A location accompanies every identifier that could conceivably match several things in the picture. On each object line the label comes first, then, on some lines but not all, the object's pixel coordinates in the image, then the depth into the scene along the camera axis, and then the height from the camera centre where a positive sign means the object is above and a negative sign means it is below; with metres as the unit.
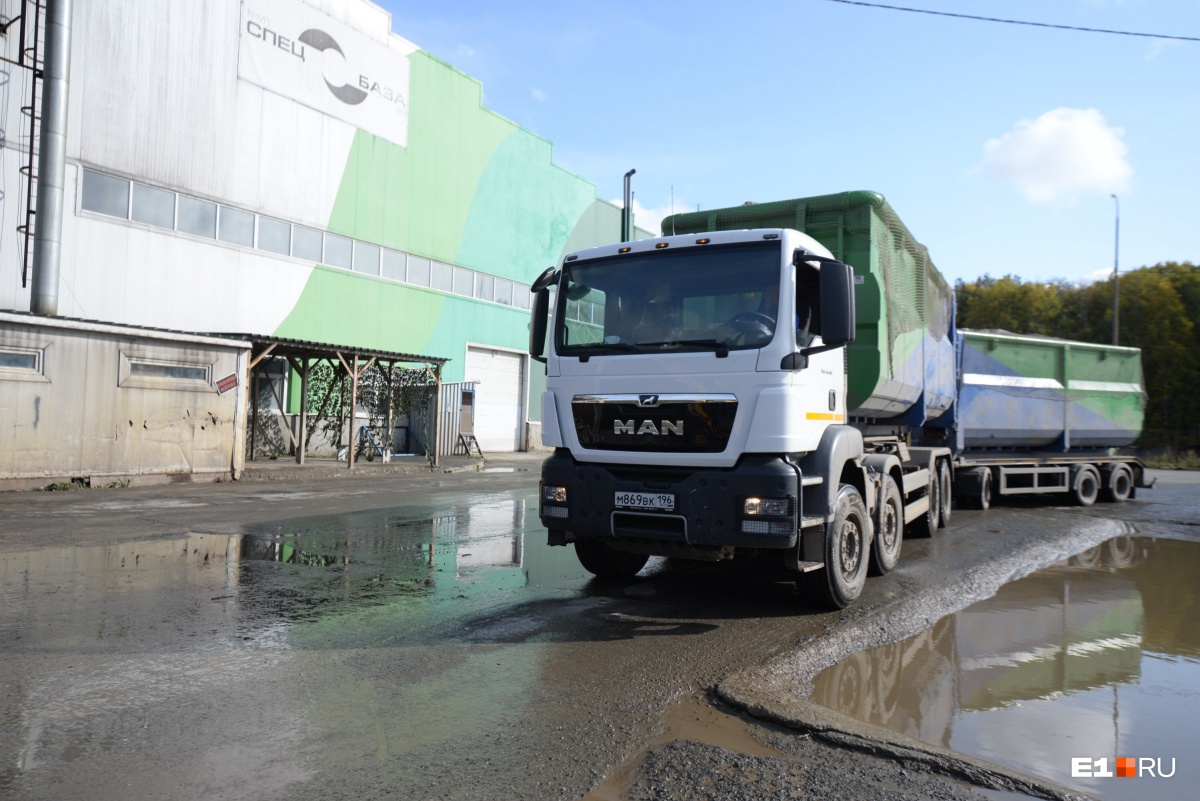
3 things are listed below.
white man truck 5.95 +0.16
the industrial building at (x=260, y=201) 17.77 +5.56
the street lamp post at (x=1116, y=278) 39.90 +7.61
